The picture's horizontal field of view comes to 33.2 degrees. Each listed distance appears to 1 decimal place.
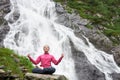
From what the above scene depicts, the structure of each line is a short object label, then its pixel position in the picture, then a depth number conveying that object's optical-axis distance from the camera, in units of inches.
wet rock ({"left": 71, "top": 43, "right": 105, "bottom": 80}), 654.5
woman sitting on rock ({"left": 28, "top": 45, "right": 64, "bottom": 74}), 318.1
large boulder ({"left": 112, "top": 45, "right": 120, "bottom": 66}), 766.8
